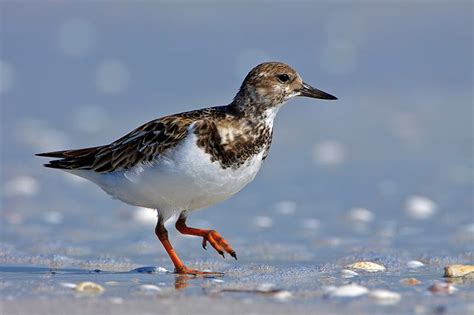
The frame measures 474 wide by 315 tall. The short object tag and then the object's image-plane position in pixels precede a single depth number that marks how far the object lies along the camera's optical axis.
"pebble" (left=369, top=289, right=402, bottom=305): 9.11
